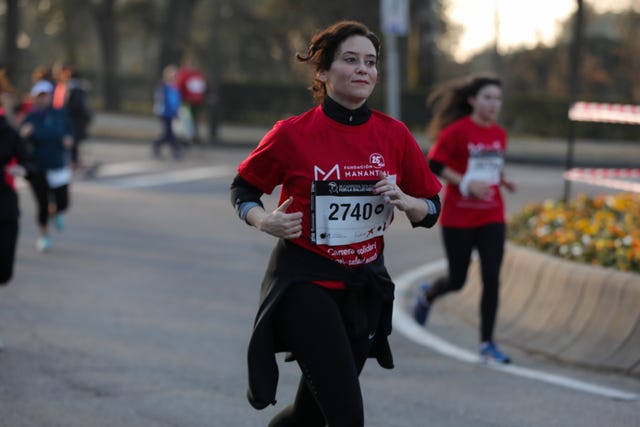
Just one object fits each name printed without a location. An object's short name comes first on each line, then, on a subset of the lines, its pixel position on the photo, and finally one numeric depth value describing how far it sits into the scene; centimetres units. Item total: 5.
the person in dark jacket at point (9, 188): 1347
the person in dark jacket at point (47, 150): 2149
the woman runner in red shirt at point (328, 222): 766
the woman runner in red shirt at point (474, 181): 1342
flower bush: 1440
